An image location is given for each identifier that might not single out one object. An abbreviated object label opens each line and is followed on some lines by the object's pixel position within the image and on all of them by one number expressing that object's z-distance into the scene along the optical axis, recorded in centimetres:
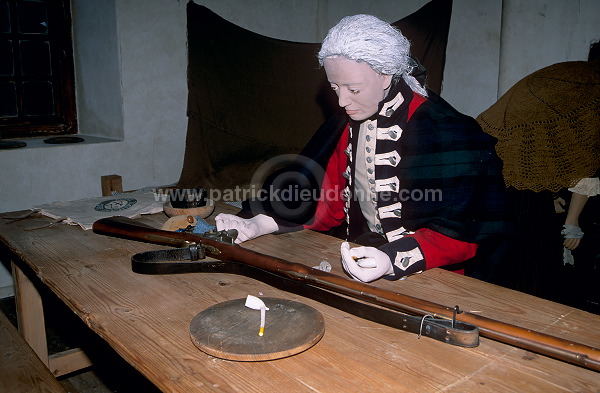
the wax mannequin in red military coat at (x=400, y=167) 158
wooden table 96
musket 96
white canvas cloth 209
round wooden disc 103
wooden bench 159
